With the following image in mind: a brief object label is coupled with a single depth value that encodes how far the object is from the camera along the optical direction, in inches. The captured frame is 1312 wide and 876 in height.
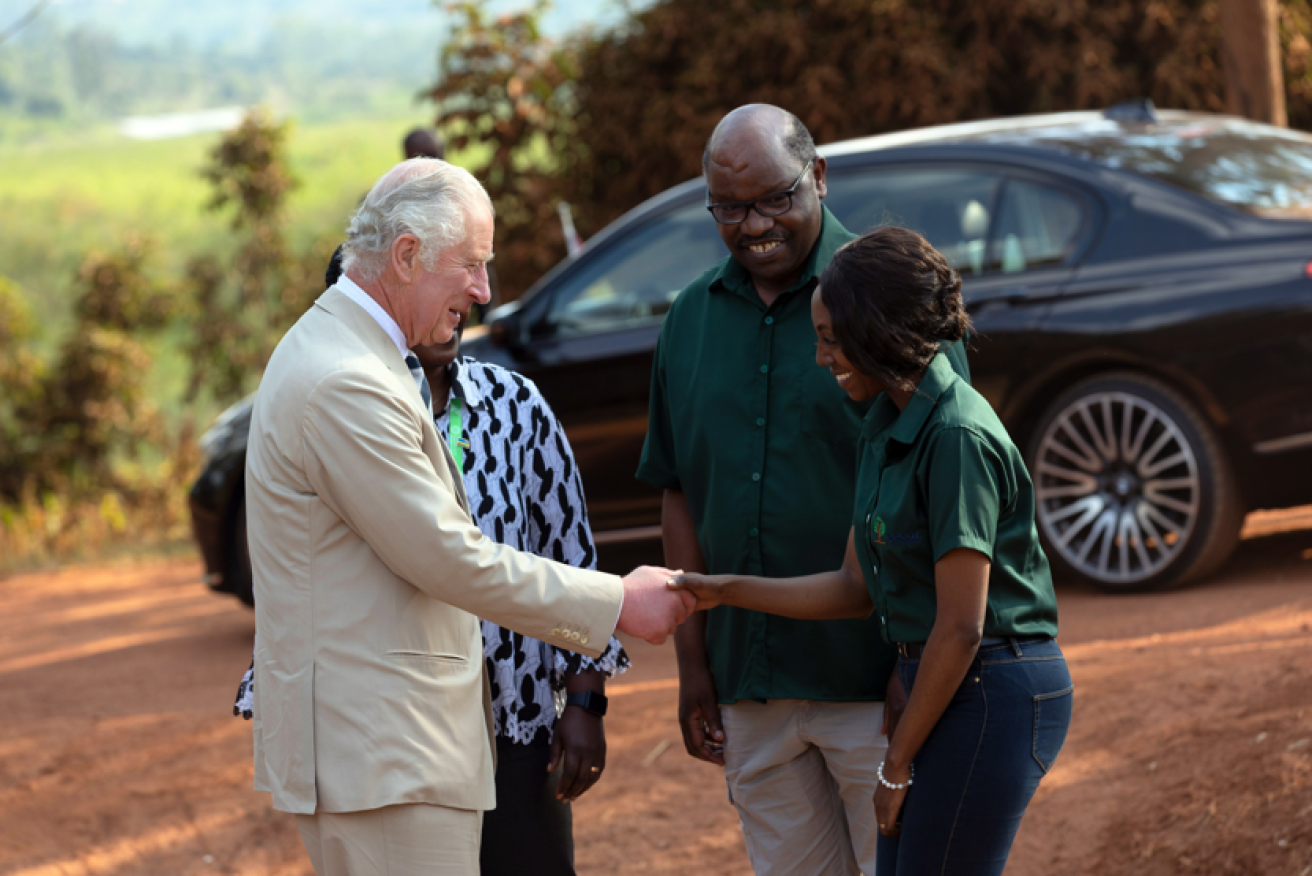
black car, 454.6
